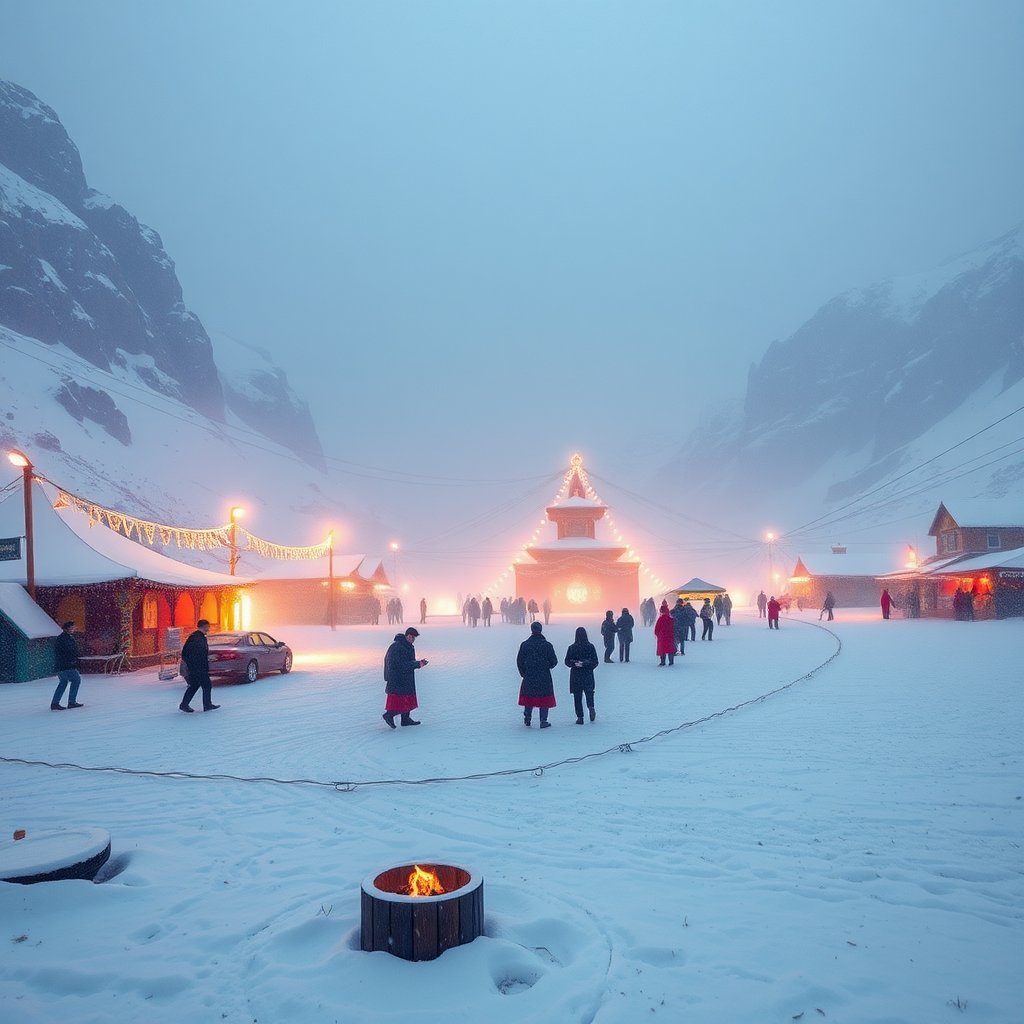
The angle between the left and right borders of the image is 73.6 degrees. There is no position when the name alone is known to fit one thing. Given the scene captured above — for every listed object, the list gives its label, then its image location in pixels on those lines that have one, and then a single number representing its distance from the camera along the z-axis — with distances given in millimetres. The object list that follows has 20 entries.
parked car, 16391
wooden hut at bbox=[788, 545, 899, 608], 53938
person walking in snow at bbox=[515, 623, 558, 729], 10586
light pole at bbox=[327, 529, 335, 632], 36434
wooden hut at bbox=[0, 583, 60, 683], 17484
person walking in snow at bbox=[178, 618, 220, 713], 12422
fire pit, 3709
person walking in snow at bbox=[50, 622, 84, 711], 12898
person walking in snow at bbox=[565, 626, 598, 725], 10969
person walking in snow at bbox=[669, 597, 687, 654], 21094
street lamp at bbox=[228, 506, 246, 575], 27983
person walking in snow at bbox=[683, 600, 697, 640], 24172
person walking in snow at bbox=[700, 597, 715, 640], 26161
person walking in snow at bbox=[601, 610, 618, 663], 19441
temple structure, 48156
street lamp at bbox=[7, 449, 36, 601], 17923
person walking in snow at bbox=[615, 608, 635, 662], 19719
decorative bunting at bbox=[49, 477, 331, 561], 21672
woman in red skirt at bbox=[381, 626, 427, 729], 10633
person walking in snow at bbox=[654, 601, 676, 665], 17828
